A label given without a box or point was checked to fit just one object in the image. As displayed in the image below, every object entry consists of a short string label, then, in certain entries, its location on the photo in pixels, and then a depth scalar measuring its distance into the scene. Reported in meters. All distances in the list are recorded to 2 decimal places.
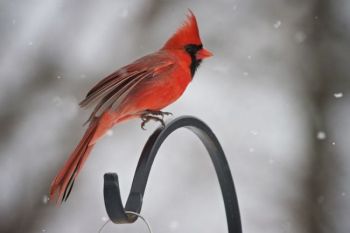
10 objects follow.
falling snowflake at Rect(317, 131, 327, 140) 8.91
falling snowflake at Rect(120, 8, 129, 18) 9.34
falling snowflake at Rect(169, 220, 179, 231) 8.42
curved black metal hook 2.64
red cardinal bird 3.41
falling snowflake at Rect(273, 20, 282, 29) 9.56
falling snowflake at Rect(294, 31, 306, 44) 9.41
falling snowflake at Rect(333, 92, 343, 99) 9.01
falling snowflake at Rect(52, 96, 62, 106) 8.47
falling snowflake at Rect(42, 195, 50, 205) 8.05
